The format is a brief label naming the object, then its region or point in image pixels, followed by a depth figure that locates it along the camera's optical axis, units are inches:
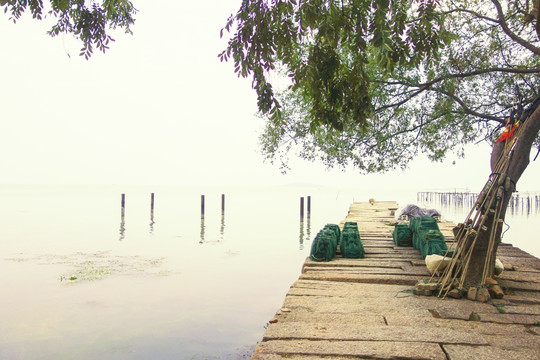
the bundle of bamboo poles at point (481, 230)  207.0
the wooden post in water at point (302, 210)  1093.0
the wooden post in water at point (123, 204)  1150.1
